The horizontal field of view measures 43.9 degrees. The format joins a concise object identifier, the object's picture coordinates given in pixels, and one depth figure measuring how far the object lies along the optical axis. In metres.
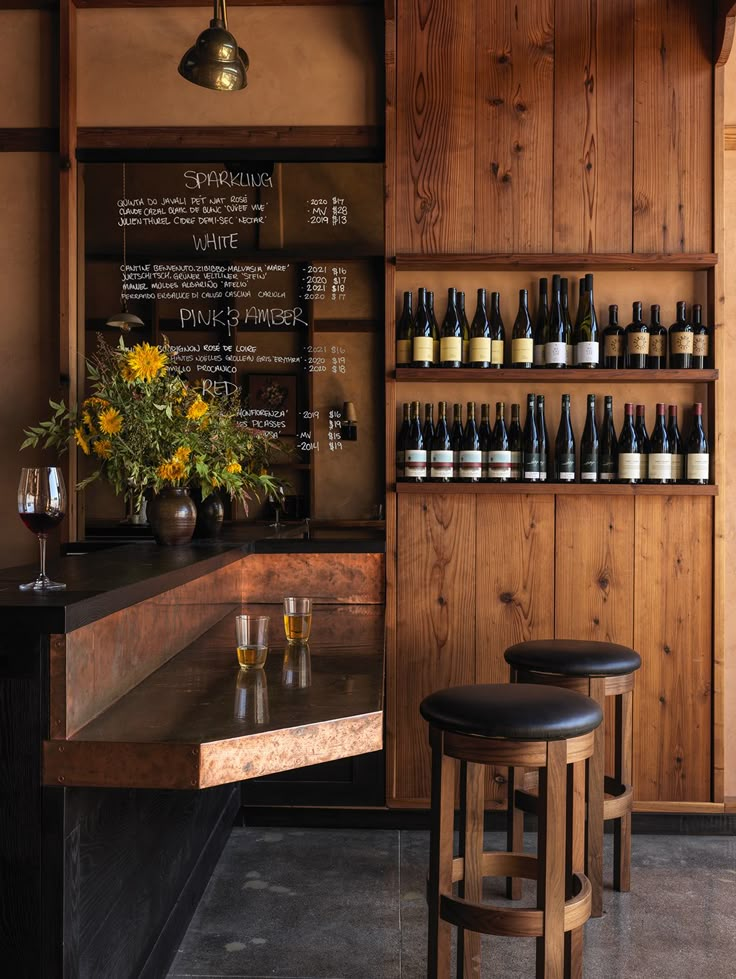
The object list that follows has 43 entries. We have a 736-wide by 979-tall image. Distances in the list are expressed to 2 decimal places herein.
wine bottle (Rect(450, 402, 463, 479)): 3.48
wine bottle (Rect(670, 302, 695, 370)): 3.40
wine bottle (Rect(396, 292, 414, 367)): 3.46
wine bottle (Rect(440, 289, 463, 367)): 3.39
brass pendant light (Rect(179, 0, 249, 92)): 2.61
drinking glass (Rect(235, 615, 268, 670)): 1.90
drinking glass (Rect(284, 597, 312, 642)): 2.27
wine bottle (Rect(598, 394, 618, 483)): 3.47
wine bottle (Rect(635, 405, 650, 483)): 3.48
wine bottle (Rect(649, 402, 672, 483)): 3.38
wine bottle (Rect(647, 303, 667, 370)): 3.44
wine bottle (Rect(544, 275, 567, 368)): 3.49
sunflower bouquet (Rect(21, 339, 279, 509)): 2.52
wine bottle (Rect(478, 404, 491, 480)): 3.49
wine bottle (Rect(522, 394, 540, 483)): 3.42
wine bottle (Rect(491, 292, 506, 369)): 3.52
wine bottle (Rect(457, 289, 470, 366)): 3.52
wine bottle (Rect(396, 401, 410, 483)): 3.49
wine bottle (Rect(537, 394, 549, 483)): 3.44
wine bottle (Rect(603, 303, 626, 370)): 3.44
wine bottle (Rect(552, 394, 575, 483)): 3.44
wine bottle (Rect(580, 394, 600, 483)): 3.43
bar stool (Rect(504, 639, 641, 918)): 2.62
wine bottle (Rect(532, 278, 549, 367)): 3.50
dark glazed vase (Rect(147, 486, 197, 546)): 2.50
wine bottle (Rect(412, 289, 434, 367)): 3.40
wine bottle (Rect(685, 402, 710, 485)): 3.37
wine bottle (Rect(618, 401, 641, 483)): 3.38
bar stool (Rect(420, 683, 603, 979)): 1.91
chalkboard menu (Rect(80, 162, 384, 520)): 3.53
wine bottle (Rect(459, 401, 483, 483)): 3.42
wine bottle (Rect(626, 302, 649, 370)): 3.41
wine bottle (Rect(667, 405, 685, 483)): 3.42
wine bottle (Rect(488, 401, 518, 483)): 3.42
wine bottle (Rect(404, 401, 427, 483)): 3.42
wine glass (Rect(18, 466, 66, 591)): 1.61
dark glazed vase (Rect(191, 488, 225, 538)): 2.82
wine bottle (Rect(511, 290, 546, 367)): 3.40
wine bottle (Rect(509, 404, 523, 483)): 3.47
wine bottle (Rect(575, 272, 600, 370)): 3.38
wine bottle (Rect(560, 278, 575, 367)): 3.44
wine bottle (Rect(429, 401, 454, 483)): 3.42
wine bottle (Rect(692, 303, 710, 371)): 3.40
